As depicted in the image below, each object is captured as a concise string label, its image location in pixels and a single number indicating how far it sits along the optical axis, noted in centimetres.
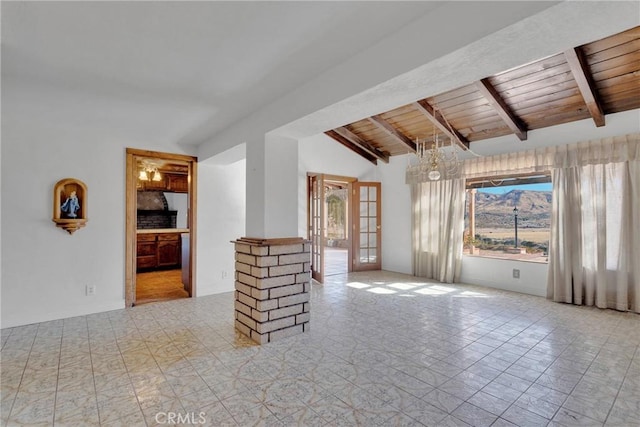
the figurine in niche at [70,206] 350
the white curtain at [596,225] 366
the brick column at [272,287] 277
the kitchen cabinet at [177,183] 702
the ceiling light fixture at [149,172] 586
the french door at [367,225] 650
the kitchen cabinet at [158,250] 651
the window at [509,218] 476
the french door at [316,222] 552
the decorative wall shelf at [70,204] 345
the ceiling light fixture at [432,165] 411
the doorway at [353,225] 562
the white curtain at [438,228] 529
